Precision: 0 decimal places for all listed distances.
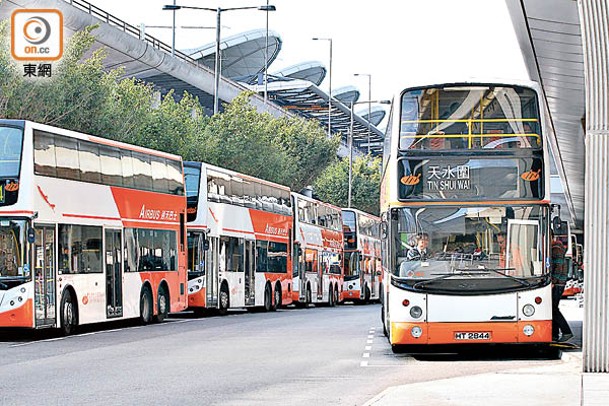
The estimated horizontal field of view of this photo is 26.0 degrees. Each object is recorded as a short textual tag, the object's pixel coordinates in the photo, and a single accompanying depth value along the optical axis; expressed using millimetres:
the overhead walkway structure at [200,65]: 50906
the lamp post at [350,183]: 84012
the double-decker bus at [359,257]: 54156
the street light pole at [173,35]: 65675
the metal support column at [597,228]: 15078
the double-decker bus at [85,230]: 23234
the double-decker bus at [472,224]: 18141
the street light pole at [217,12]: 46500
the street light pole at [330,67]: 85812
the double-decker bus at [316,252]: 44750
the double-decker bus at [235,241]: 34312
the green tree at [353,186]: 94312
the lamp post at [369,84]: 83294
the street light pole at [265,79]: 73031
